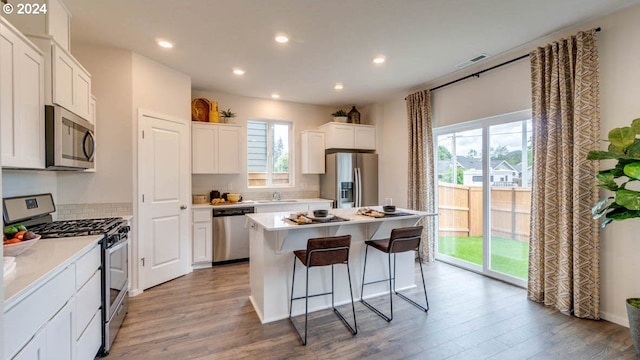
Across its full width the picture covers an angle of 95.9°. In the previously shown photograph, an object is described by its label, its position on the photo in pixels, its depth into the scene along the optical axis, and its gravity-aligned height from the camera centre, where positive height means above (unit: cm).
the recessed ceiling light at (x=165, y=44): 314 +152
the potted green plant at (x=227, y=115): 490 +113
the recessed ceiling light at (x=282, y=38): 301 +151
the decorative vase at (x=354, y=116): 589 +131
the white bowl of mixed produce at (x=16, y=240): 159 -34
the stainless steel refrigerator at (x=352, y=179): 531 +2
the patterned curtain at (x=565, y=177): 272 +2
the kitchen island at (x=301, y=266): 278 -84
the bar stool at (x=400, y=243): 284 -65
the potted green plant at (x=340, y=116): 566 +127
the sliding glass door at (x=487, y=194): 358 -21
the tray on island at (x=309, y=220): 270 -38
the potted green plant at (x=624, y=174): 212 +0
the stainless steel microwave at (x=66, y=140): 213 +34
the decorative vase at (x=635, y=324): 224 -115
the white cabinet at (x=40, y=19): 213 +123
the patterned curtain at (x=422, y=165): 450 +23
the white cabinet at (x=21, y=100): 169 +53
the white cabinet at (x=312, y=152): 556 +55
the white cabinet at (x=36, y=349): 126 -77
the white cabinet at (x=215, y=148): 454 +53
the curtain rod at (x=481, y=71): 331 +141
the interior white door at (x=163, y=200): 353 -25
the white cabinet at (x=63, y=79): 212 +83
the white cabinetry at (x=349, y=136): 549 +86
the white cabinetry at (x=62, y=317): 123 -71
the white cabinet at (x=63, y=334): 149 -84
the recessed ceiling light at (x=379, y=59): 358 +152
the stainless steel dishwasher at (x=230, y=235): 445 -85
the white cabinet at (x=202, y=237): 430 -84
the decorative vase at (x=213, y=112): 471 +112
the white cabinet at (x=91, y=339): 183 -108
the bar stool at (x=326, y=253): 249 -64
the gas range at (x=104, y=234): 222 -42
